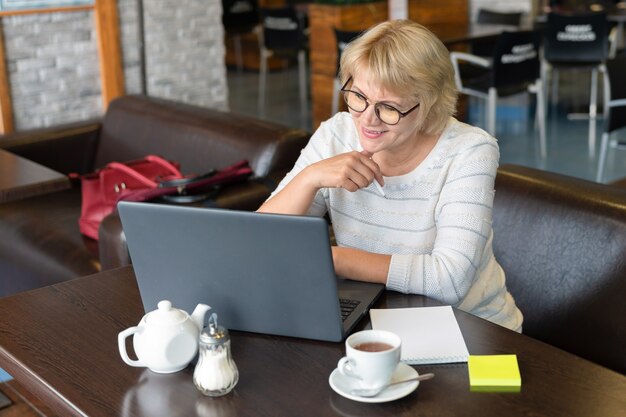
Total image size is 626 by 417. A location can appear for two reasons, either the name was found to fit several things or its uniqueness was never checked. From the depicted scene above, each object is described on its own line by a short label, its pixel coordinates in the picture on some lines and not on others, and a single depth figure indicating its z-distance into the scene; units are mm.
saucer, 1304
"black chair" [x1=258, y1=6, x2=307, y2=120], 7324
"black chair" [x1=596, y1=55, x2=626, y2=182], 4164
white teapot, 1405
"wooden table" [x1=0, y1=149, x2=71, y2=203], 2713
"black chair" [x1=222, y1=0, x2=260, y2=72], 8547
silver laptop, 1422
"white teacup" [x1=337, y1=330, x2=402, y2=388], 1288
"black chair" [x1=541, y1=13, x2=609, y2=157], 6211
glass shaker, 1339
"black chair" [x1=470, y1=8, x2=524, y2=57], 6820
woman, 1736
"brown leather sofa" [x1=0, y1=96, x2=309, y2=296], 3045
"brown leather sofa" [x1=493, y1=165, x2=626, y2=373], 2086
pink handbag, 3039
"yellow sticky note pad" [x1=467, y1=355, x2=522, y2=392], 1343
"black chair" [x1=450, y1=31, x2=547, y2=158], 5465
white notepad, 1435
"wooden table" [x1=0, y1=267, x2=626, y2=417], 1301
